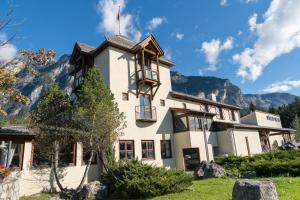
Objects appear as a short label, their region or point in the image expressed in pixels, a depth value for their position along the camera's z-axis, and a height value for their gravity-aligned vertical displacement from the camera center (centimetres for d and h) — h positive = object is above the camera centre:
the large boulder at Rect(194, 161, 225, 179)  1670 -150
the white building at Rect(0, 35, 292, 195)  1927 +336
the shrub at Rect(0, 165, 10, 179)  924 -43
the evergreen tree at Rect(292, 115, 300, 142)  4319 +291
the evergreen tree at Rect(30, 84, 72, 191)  1439 +237
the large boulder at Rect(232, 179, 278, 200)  730 -135
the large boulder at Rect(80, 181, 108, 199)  1289 -191
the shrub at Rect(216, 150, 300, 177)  1509 -119
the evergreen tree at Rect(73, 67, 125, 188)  1474 +253
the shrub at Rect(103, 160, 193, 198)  1188 -141
